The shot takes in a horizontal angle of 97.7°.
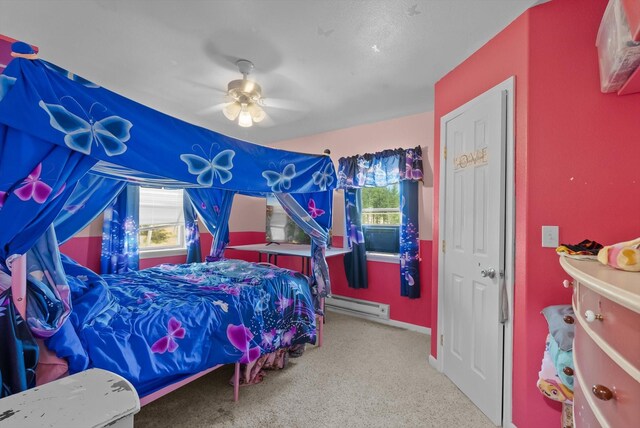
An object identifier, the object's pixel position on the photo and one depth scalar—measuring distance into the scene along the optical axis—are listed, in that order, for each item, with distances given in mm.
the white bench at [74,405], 756
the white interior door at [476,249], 1834
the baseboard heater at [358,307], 3553
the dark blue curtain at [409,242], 3256
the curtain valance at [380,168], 3273
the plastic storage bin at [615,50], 1151
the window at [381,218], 3645
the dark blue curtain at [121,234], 3162
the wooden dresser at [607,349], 614
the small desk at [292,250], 3389
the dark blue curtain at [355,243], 3666
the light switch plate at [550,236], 1617
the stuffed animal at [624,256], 884
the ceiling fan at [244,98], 2460
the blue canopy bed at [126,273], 1186
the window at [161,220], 3713
